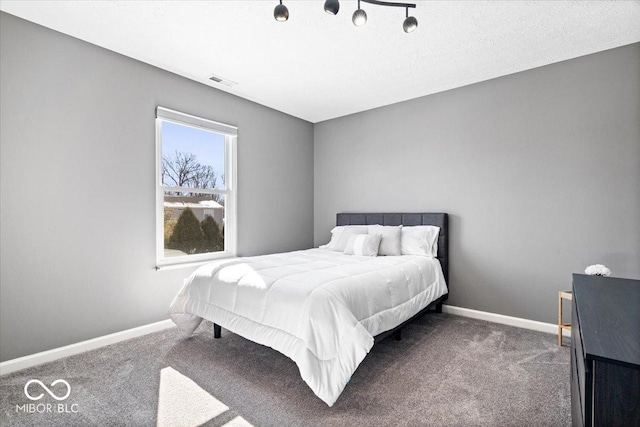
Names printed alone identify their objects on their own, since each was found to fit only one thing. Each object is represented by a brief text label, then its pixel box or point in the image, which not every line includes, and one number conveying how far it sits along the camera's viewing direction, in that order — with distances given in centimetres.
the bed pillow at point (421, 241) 345
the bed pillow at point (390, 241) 344
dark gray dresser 64
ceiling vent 331
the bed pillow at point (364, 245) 339
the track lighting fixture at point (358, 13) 179
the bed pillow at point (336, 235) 389
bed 180
